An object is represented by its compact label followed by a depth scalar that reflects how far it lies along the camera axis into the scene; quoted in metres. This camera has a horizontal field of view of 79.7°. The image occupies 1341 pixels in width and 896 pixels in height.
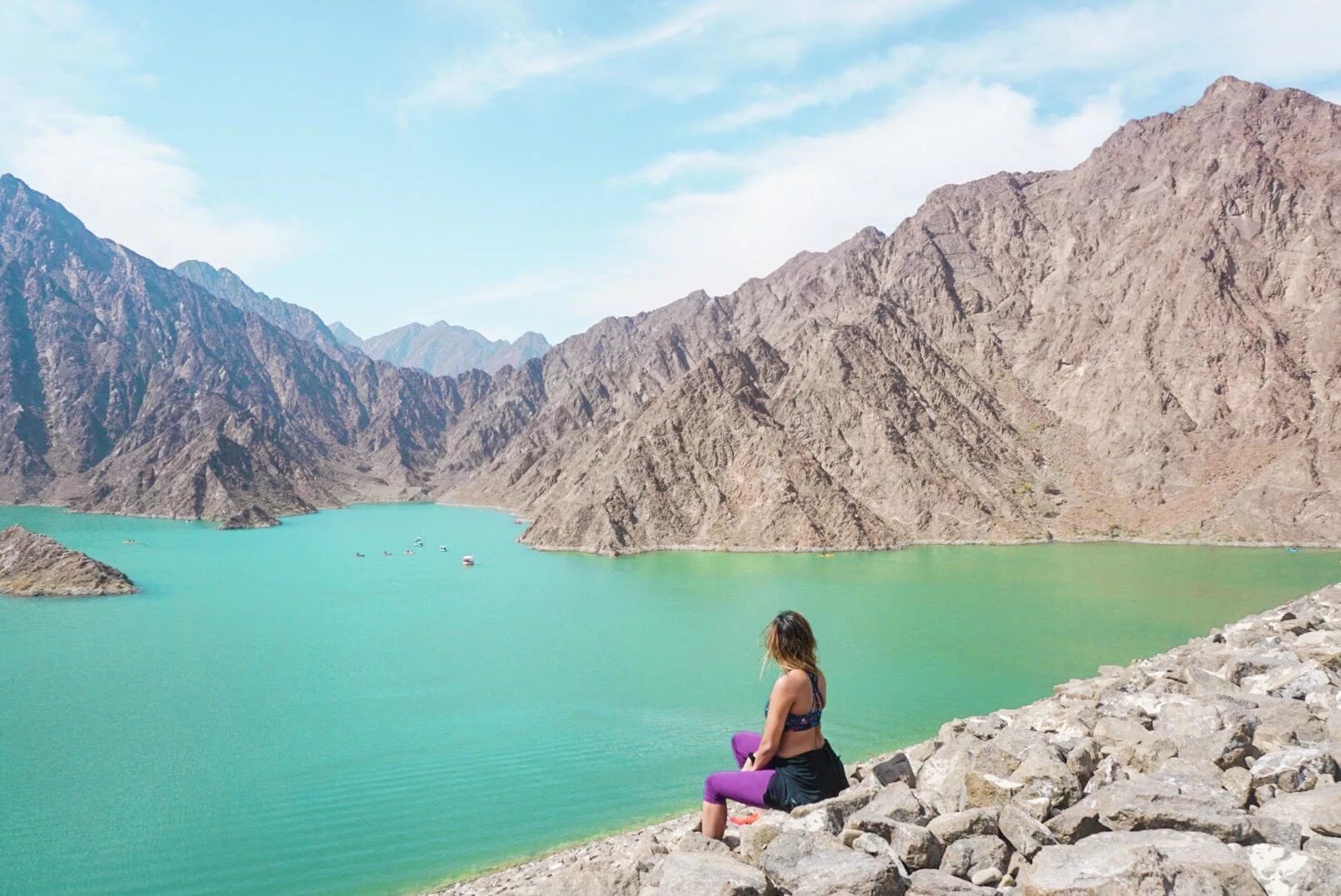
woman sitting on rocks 8.16
